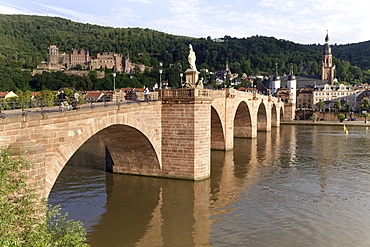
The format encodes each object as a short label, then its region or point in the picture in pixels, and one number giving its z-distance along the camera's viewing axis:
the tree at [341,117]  83.00
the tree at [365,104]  99.03
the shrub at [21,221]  7.30
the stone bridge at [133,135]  11.31
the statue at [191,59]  24.03
